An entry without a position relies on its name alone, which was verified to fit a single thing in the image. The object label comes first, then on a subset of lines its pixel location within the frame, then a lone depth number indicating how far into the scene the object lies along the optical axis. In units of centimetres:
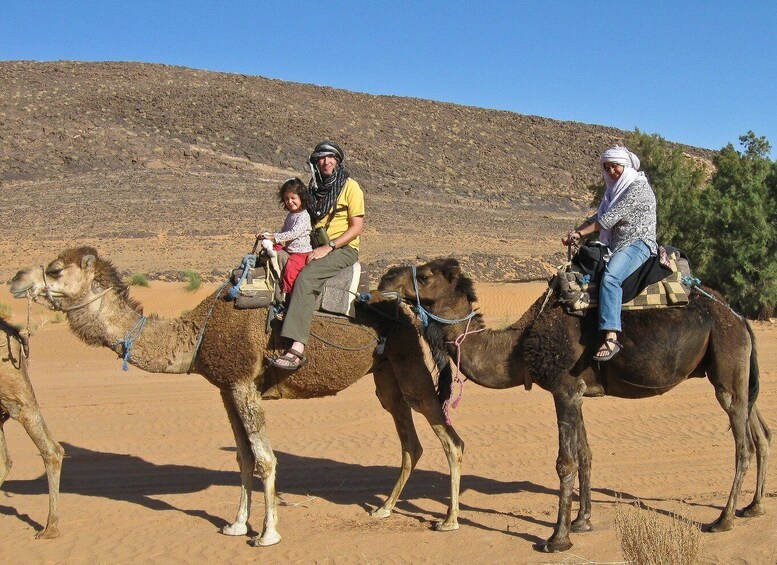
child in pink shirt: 828
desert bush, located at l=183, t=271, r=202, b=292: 2700
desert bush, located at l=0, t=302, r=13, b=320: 2210
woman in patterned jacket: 794
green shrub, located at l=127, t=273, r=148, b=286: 2758
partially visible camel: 838
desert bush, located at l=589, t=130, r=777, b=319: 2497
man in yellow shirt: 806
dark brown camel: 816
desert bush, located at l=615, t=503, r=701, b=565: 634
